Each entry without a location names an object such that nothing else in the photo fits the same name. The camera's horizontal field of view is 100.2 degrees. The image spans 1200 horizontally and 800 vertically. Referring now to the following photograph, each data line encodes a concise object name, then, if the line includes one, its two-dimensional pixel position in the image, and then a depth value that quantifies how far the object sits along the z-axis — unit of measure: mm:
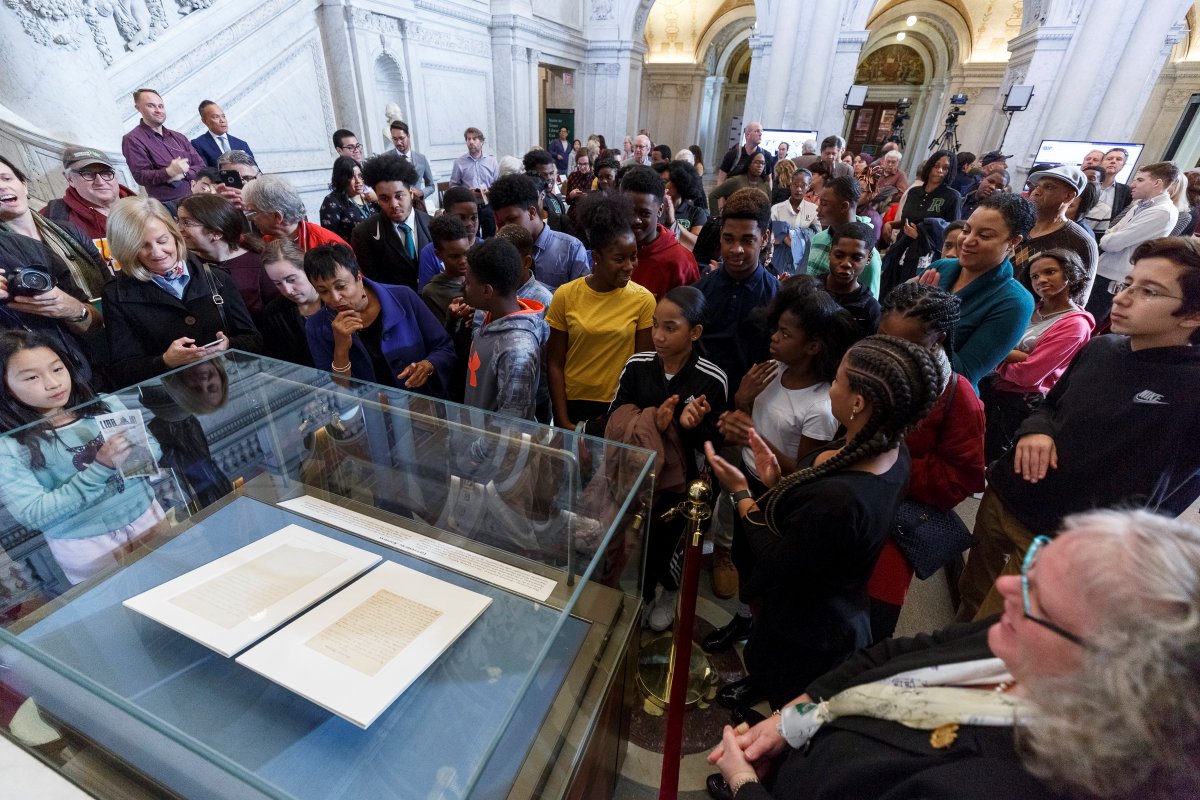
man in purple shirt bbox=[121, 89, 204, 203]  4363
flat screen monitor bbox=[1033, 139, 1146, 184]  8352
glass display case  987
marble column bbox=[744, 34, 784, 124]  10336
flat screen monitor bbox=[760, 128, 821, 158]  9459
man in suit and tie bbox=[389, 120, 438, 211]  5789
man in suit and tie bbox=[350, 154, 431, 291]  3180
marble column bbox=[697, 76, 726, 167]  19328
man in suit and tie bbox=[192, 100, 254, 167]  4773
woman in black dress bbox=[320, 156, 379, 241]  3832
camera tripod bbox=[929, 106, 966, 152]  10766
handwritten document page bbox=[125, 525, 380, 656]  1146
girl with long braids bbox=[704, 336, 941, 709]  1263
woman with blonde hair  2057
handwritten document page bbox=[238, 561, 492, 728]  1001
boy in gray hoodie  1976
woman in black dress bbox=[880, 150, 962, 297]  4277
